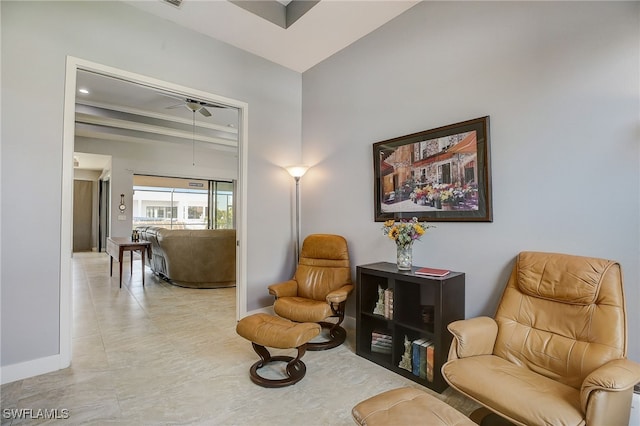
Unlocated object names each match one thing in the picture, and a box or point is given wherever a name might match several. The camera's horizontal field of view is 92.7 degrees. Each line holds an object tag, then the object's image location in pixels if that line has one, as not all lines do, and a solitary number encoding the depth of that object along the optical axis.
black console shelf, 2.16
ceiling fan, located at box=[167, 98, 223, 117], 4.76
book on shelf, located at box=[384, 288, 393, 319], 2.55
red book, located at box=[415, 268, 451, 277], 2.31
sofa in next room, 4.98
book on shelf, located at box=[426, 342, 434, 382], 2.17
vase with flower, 2.55
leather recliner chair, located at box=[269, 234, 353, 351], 2.73
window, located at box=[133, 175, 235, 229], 9.99
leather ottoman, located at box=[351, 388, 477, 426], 1.26
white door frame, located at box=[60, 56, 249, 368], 2.41
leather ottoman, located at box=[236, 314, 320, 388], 2.13
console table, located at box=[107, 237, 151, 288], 5.09
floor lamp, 3.74
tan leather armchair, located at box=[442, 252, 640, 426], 1.29
